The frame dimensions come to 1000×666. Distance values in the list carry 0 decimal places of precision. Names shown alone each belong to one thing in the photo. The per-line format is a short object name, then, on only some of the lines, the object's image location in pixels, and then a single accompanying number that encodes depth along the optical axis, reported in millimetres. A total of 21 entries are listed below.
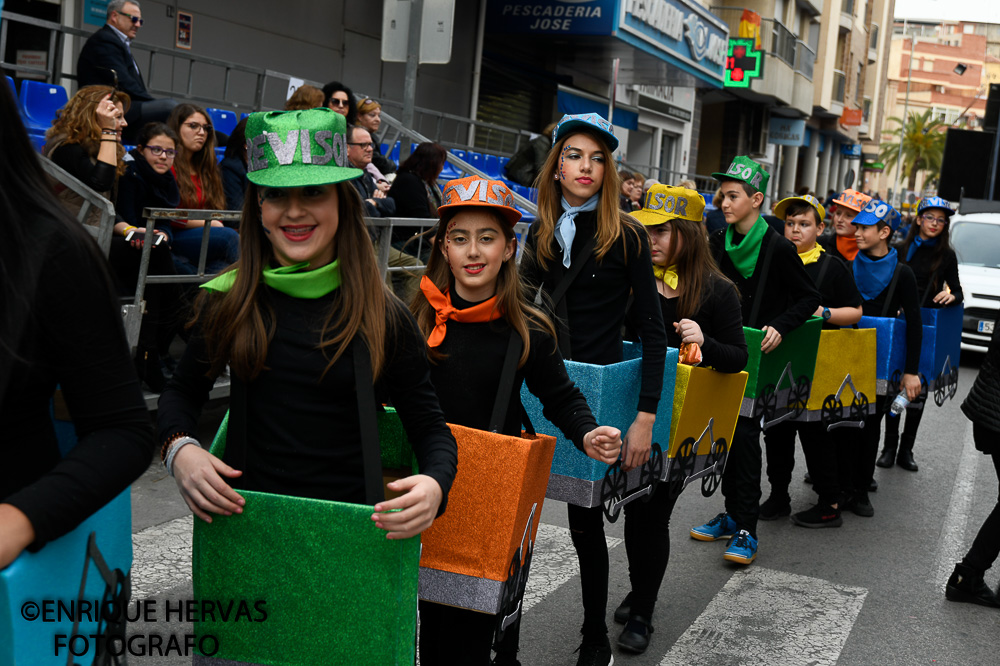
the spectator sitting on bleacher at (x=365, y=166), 8195
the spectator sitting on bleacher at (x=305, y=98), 8445
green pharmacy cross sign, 31266
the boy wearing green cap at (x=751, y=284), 5406
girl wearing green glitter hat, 2264
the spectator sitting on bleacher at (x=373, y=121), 9906
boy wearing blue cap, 6641
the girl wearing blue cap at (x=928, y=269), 8039
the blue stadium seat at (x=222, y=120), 10219
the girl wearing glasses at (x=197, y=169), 6770
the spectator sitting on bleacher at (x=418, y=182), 8531
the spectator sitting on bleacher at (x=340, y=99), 9328
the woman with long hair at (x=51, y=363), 1624
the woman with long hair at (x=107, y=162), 6062
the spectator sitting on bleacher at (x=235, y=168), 7556
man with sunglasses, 8117
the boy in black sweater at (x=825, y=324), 6152
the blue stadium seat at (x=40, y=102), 8266
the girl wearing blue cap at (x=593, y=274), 3723
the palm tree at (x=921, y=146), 81938
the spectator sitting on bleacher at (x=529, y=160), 11117
